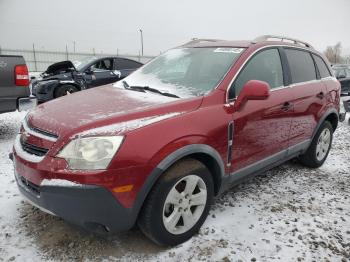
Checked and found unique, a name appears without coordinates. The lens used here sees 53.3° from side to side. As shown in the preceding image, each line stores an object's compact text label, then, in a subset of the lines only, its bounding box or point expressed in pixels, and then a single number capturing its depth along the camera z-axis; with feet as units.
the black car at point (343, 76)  43.10
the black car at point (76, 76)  27.96
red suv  7.80
